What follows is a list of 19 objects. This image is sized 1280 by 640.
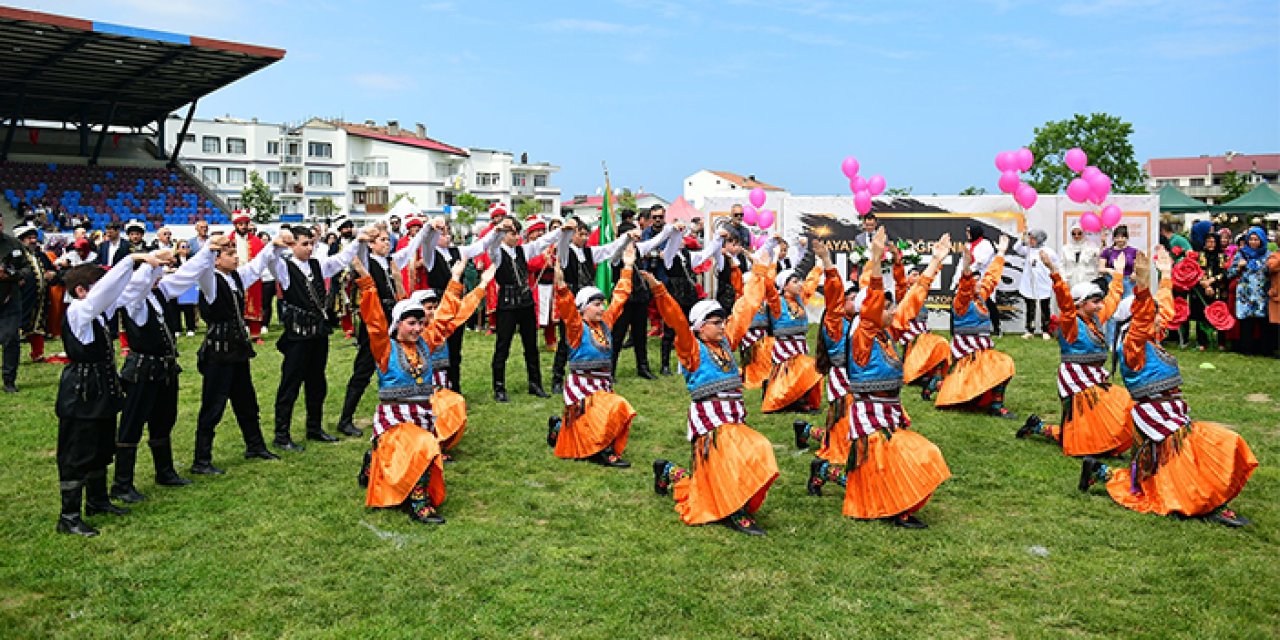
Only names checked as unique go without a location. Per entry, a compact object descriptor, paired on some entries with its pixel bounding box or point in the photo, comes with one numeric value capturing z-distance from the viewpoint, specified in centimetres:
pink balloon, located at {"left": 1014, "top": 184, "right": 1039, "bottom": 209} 1280
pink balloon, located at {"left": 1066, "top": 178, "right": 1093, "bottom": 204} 1149
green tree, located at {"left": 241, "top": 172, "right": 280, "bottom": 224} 5183
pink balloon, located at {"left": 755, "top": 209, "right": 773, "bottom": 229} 1691
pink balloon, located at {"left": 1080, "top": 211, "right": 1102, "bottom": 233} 1290
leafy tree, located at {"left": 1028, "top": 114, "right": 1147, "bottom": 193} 5359
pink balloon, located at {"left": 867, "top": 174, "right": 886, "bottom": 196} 1379
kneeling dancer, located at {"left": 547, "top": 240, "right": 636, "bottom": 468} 787
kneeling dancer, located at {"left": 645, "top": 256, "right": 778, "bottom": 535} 611
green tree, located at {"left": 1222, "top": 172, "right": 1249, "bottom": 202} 5753
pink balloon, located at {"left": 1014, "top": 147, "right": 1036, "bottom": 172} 1223
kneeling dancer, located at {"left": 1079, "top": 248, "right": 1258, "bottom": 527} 628
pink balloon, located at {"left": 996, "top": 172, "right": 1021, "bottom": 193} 1262
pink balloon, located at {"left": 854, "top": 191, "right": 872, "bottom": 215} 1282
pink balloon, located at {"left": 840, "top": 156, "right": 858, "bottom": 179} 1324
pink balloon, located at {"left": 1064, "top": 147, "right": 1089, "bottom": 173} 1157
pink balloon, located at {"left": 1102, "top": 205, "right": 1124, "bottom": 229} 1250
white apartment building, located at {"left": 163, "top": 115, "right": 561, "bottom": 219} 6219
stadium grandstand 2830
